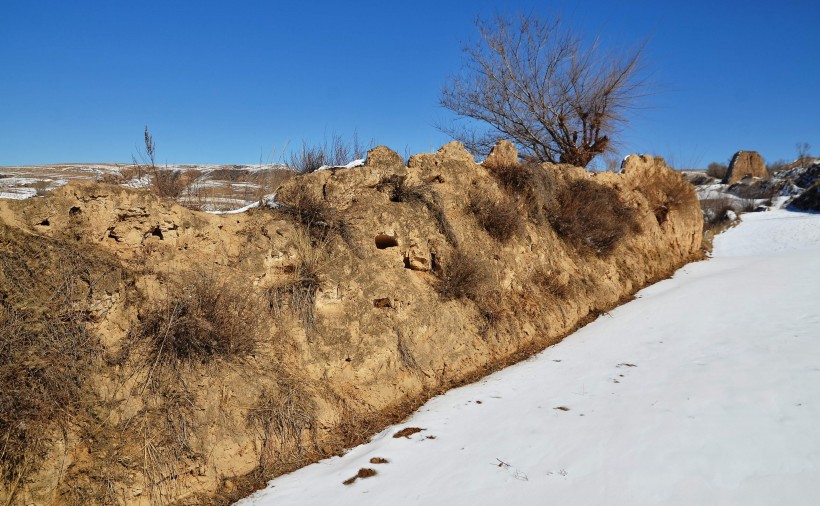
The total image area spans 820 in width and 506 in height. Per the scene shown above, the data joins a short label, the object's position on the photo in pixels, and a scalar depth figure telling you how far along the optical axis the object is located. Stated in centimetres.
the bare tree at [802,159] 4583
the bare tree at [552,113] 1252
